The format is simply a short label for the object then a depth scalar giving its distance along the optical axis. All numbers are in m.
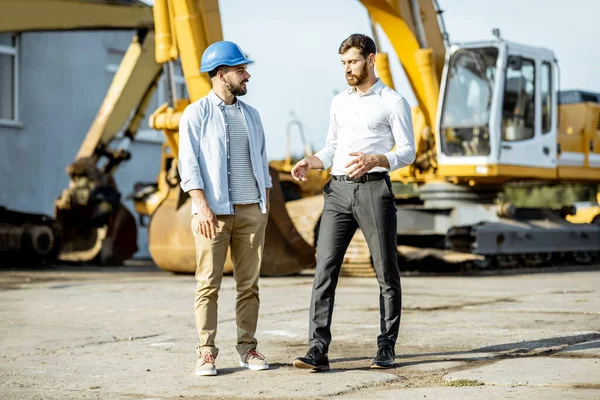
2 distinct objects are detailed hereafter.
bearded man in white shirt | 8.24
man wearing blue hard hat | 8.08
